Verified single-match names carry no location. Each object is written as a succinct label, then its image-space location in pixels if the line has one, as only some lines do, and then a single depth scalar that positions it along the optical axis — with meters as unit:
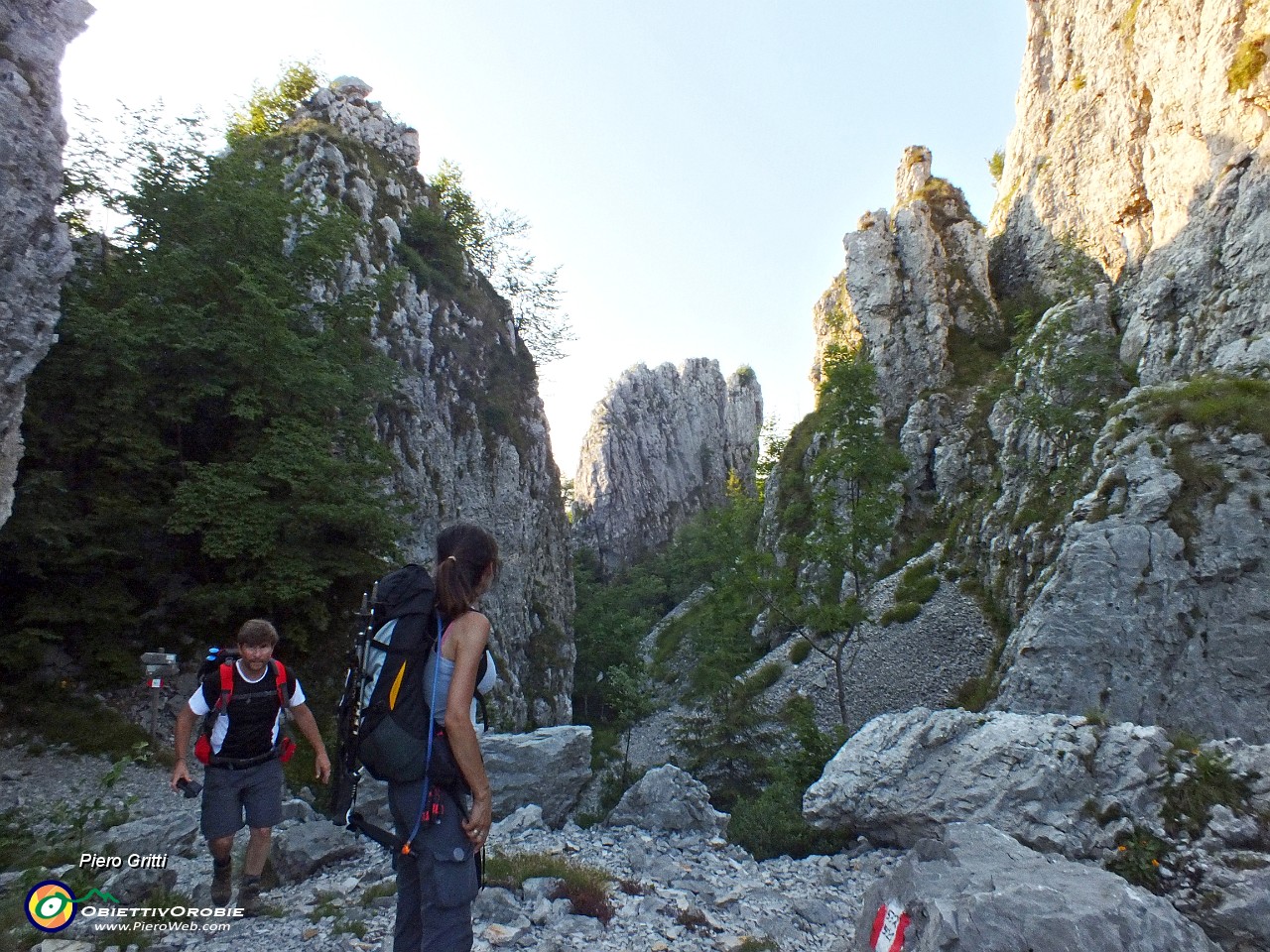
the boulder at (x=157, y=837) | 6.62
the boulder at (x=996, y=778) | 6.31
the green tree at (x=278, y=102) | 28.86
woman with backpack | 3.27
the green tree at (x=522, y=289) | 40.44
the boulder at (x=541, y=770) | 10.02
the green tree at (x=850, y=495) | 15.96
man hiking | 5.38
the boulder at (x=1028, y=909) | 3.76
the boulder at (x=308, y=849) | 6.65
